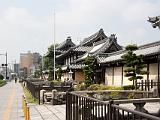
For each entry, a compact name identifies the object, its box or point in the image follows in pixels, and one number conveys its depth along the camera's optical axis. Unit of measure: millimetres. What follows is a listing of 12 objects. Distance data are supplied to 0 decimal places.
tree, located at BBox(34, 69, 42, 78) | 63852
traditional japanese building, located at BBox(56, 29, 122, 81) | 27163
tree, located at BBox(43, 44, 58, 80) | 43871
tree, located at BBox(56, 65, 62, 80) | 38509
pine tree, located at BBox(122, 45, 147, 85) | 13862
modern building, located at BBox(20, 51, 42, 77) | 102716
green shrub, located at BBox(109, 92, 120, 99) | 8320
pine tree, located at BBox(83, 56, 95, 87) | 21212
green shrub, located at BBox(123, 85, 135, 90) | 13837
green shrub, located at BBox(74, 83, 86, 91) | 19036
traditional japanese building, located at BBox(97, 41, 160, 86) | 13812
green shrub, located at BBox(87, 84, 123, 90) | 15650
